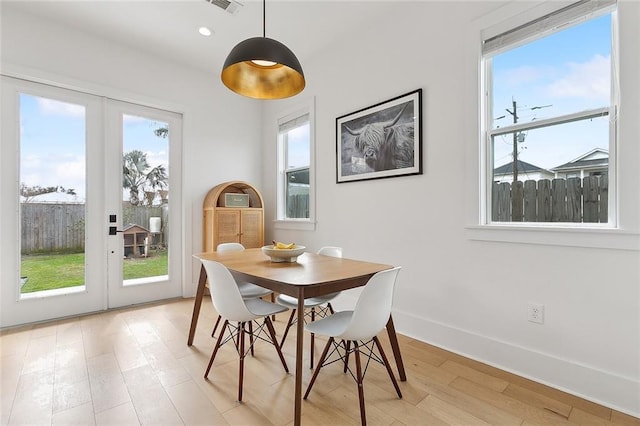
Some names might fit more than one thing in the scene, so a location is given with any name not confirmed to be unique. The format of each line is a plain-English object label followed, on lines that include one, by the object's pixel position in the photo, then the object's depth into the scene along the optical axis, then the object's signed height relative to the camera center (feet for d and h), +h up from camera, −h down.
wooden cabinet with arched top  12.43 -0.28
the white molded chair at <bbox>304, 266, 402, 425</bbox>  5.03 -1.96
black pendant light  6.90 +3.15
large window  5.95 +2.07
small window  12.78 +2.00
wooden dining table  4.99 -1.26
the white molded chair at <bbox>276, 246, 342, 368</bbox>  7.08 -2.23
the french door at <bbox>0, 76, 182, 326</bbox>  9.34 +0.33
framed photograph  8.75 +2.34
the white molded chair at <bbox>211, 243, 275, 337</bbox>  7.88 -2.21
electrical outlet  6.52 -2.27
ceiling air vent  8.90 +6.35
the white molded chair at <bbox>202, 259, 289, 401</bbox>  5.84 -1.92
